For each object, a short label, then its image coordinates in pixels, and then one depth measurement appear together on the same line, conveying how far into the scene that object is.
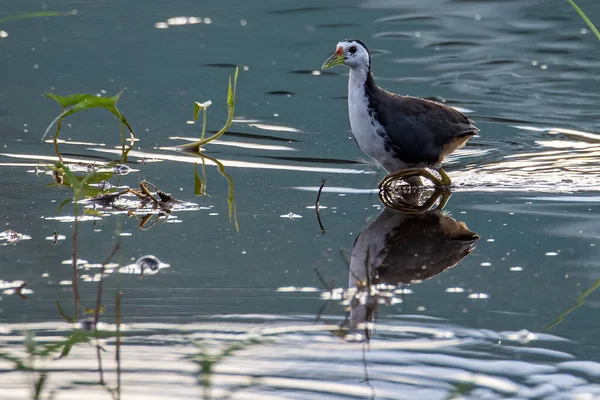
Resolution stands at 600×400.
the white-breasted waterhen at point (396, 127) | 12.23
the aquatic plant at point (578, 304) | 7.46
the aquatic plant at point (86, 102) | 10.43
